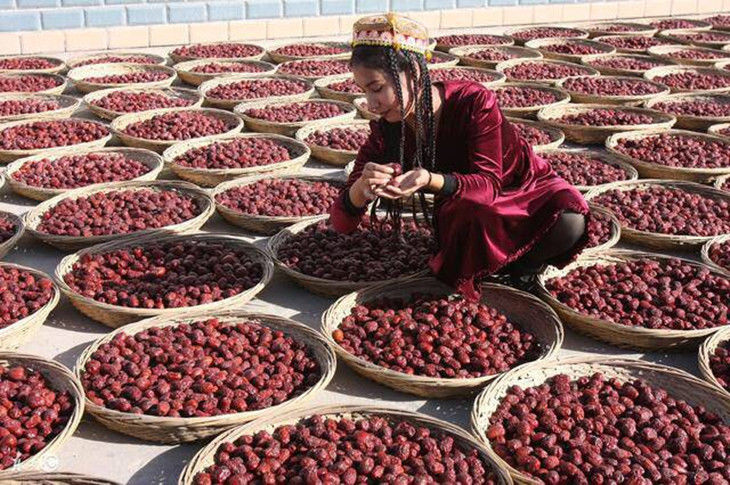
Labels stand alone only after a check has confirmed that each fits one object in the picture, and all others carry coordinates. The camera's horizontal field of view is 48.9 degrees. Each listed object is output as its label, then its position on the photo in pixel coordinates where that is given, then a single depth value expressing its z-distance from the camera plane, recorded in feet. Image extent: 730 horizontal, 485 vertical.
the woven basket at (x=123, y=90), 18.47
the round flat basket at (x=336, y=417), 7.44
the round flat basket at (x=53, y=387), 7.40
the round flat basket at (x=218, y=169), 15.05
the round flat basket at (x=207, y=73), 21.88
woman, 9.25
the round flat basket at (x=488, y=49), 24.50
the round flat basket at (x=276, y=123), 17.81
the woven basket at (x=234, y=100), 19.53
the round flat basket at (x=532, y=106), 19.19
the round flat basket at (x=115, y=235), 12.42
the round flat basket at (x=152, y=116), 16.56
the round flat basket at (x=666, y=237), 12.73
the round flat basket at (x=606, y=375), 8.51
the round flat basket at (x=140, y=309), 10.21
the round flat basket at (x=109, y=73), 20.58
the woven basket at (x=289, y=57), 24.35
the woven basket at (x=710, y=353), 8.94
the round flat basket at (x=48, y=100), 17.57
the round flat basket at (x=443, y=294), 9.02
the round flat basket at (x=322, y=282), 11.14
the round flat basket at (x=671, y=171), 15.39
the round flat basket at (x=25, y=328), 9.50
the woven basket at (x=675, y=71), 23.22
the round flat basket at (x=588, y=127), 17.95
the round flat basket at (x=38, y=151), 15.55
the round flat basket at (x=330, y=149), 16.35
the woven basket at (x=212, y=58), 23.85
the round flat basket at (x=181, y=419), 8.02
